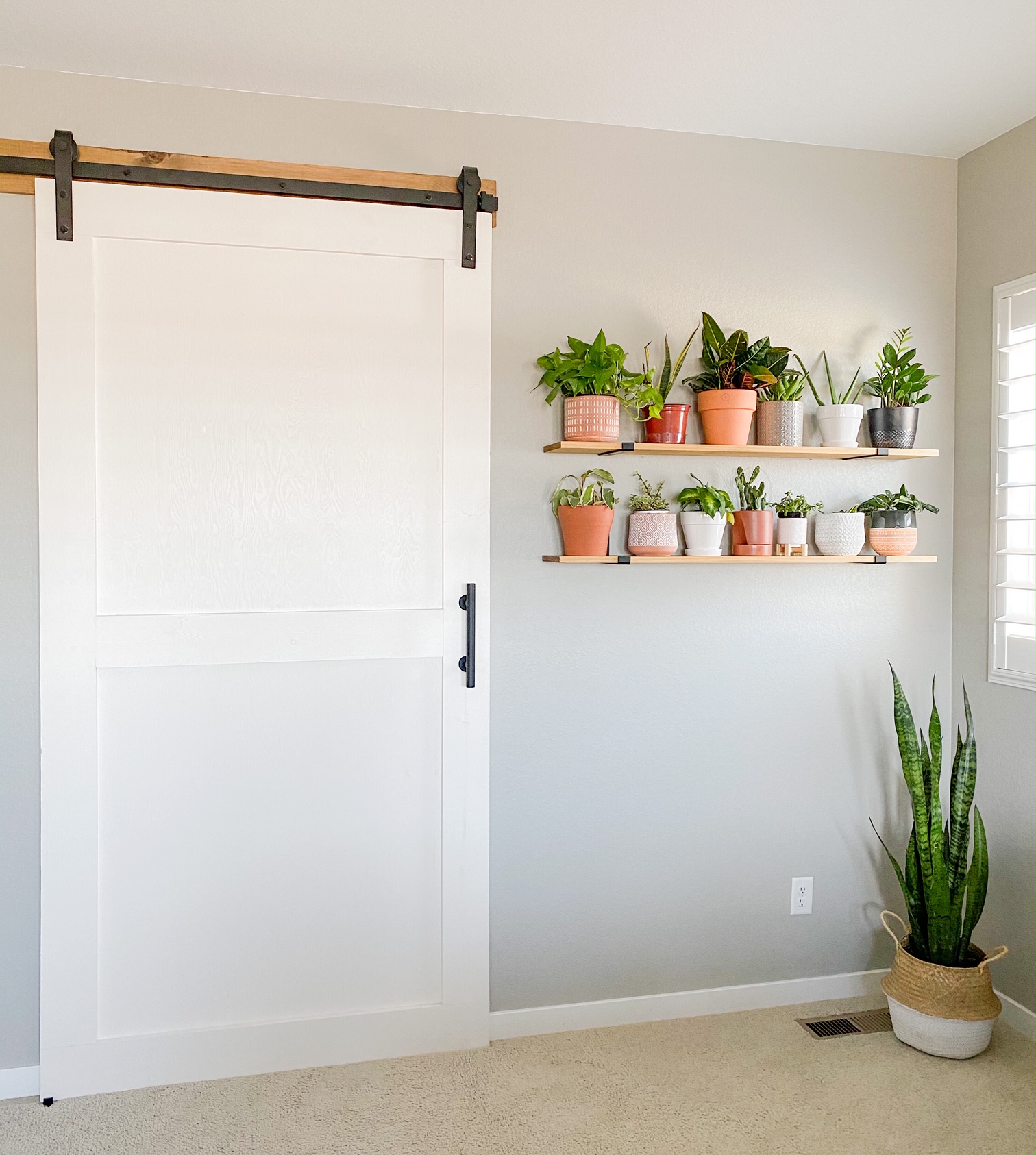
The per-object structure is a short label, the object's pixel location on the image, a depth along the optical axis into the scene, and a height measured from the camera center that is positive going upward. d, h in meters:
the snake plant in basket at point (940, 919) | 2.40 -0.93
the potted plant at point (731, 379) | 2.52 +0.45
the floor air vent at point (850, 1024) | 2.58 -1.27
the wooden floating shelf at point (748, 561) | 2.43 -0.02
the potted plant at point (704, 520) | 2.52 +0.08
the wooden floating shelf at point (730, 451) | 2.43 +0.26
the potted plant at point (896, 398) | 2.62 +0.42
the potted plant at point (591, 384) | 2.40 +0.42
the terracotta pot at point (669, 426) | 2.50 +0.32
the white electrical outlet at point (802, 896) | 2.75 -0.97
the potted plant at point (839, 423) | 2.59 +0.35
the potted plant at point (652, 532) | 2.50 +0.05
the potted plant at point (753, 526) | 2.57 +0.07
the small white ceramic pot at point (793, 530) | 2.59 +0.06
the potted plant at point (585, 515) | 2.44 +0.09
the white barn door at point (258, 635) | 2.29 -0.22
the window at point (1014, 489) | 2.56 +0.17
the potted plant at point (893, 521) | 2.63 +0.09
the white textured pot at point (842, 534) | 2.60 +0.05
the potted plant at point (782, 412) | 2.56 +0.37
